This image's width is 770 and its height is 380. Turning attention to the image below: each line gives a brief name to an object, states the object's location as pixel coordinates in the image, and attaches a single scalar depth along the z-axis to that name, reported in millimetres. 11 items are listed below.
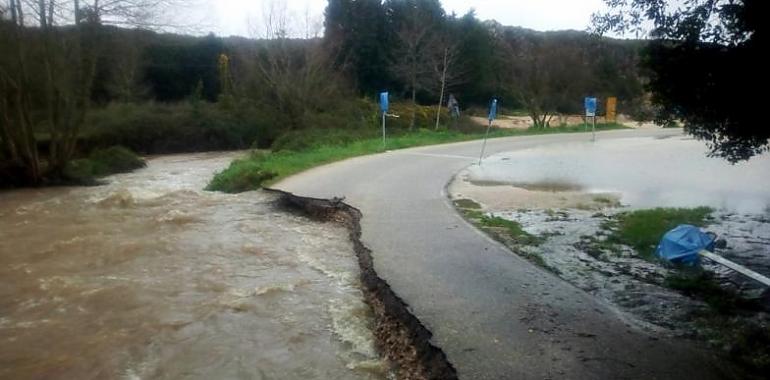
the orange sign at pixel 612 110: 33062
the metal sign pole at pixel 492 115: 20400
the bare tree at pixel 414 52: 34656
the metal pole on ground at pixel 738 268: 6893
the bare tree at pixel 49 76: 18047
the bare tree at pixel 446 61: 34375
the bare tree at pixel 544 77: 30458
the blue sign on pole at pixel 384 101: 22316
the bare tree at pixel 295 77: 30141
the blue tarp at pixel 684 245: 7949
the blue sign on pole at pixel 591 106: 27031
